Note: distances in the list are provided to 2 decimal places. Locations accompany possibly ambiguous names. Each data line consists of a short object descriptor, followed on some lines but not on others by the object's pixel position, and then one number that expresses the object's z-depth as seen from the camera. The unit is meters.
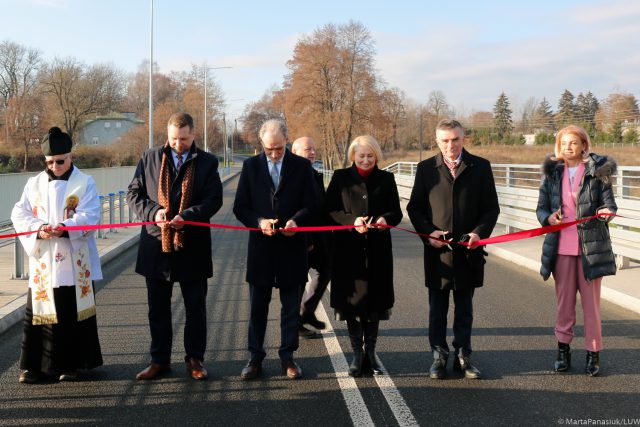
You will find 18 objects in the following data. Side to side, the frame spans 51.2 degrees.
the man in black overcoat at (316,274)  6.50
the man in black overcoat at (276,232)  5.43
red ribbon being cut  5.24
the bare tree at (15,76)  67.50
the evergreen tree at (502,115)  100.50
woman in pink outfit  5.42
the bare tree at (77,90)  68.56
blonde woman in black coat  5.40
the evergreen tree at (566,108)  104.44
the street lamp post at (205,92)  55.28
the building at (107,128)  98.69
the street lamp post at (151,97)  29.45
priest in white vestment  5.27
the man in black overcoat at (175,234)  5.34
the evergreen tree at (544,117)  101.79
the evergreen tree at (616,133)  69.62
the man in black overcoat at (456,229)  5.42
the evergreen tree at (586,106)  105.12
